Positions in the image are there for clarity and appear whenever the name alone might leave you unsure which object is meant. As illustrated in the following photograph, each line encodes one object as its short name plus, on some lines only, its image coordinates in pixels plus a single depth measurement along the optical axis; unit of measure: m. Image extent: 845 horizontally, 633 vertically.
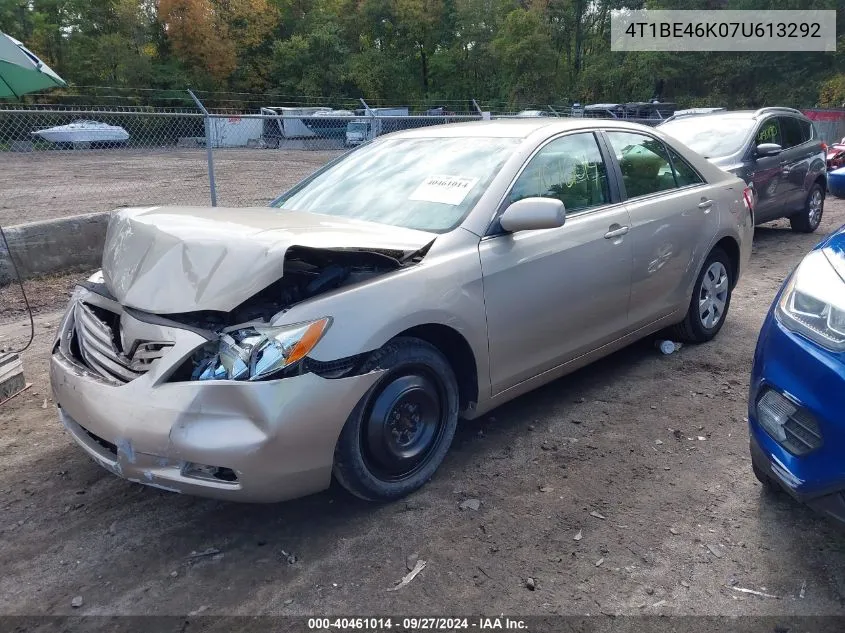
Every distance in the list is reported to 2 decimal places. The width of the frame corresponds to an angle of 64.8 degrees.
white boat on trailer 13.92
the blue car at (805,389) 2.21
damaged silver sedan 2.53
